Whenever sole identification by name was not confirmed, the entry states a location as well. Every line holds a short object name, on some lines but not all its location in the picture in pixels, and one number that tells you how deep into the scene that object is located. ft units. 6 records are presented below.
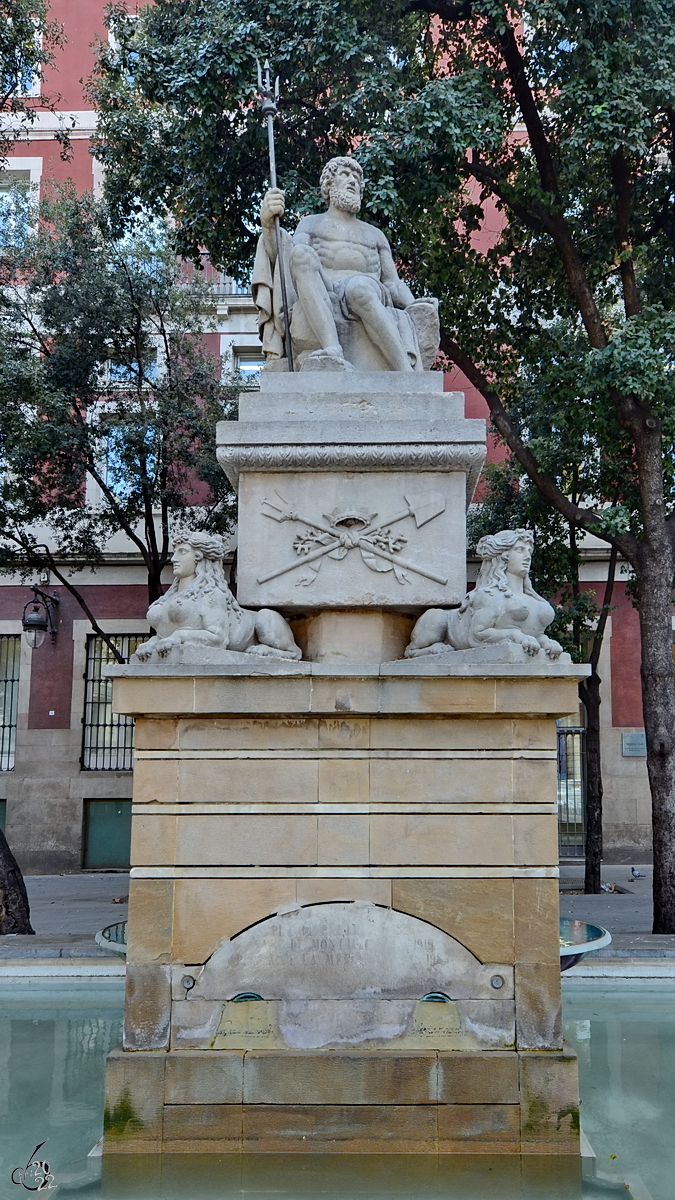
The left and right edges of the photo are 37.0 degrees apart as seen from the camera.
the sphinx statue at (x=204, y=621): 14.98
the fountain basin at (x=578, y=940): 17.71
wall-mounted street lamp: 58.75
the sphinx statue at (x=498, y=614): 14.97
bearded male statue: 18.48
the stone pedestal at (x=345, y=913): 13.35
